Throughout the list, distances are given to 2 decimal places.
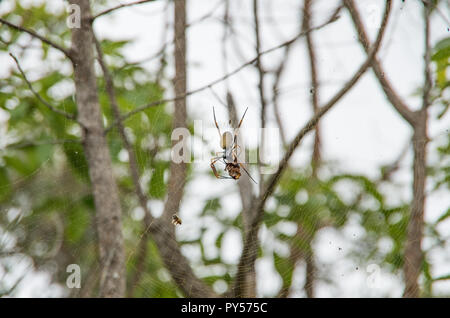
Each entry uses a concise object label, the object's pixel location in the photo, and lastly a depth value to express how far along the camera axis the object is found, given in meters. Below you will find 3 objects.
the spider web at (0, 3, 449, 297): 6.81
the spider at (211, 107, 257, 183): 6.06
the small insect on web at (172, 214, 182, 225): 5.91
